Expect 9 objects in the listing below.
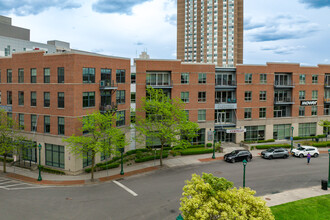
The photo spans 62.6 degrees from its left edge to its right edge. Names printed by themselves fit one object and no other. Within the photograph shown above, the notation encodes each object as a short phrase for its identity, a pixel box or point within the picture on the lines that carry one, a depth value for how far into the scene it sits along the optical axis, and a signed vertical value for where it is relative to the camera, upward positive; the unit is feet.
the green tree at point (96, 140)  93.24 -14.21
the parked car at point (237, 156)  118.73 -25.13
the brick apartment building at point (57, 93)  102.78 +1.93
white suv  130.21 -25.05
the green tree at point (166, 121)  111.24 -9.71
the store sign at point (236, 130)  150.84 -17.49
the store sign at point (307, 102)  169.16 -1.44
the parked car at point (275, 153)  126.31 -25.14
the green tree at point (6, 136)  101.55 -15.49
